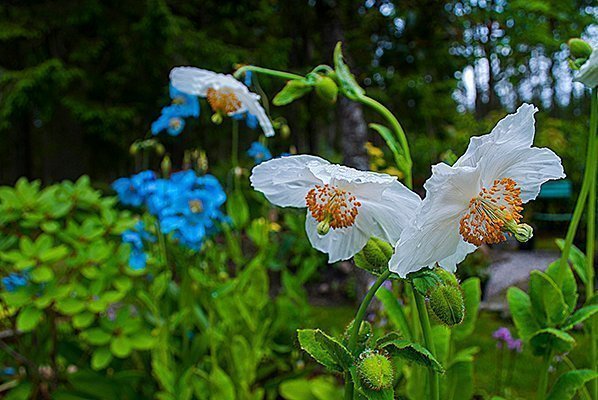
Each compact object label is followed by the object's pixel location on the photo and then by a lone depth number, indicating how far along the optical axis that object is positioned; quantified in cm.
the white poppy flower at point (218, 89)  90
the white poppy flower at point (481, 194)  44
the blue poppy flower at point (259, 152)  155
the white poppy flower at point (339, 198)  51
